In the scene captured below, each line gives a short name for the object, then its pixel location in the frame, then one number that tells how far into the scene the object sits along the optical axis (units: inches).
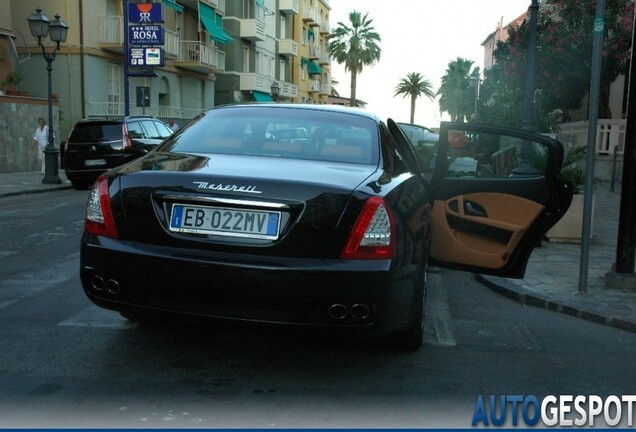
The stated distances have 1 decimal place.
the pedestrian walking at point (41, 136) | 851.4
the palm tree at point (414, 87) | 4288.9
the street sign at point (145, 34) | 1047.0
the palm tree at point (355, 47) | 2920.8
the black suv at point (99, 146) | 690.2
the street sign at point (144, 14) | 1060.5
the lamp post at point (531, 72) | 428.1
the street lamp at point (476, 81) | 954.5
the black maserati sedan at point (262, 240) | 144.7
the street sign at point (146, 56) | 1048.2
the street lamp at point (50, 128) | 745.6
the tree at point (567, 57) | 943.0
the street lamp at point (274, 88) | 1553.9
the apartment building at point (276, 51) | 1841.8
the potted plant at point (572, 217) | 384.5
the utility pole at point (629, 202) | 255.1
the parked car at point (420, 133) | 590.9
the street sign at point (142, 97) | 1003.9
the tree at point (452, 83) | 3673.2
